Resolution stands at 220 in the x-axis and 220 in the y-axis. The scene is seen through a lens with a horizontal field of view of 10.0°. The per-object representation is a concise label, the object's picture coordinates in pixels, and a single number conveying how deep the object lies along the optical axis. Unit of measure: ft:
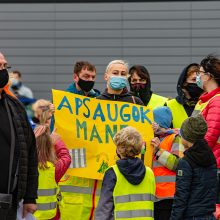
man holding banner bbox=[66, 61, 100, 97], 42.43
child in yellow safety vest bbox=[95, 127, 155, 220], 34.27
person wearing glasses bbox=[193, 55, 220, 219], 35.02
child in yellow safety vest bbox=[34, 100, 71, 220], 37.45
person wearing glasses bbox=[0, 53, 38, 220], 28.86
